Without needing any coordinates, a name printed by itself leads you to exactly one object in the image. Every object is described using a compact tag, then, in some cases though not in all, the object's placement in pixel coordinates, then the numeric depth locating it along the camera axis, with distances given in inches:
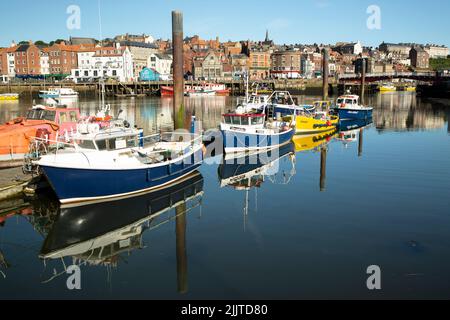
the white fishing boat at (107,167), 562.9
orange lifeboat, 748.0
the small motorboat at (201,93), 3395.7
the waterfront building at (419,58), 7194.9
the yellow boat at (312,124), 1285.7
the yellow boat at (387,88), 4451.3
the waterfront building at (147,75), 3932.1
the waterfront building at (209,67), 4478.6
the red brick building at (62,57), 4109.3
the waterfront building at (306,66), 5313.5
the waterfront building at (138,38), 5064.0
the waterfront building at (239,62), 4717.0
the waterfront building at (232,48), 5088.6
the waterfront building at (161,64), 4443.9
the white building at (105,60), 3996.1
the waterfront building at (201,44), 4960.6
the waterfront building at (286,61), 5255.9
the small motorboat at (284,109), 1449.3
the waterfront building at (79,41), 4628.4
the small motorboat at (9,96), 2808.1
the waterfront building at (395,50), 7455.7
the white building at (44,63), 4119.1
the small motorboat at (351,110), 1644.9
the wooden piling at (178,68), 827.4
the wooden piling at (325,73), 1844.0
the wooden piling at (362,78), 2297.0
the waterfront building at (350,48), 6870.1
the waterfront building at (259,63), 4997.5
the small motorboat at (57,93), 2795.3
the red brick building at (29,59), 4101.9
